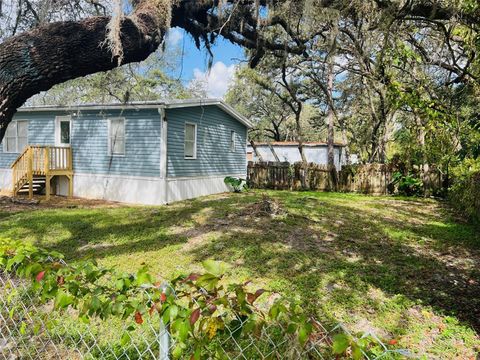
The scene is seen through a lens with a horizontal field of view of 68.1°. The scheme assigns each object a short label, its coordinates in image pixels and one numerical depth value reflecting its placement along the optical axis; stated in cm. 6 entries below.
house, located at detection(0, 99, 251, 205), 1145
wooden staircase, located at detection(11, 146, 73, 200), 1209
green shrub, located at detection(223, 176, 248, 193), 1448
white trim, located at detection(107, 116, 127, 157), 1195
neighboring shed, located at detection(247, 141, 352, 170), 2421
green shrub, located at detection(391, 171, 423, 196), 1295
